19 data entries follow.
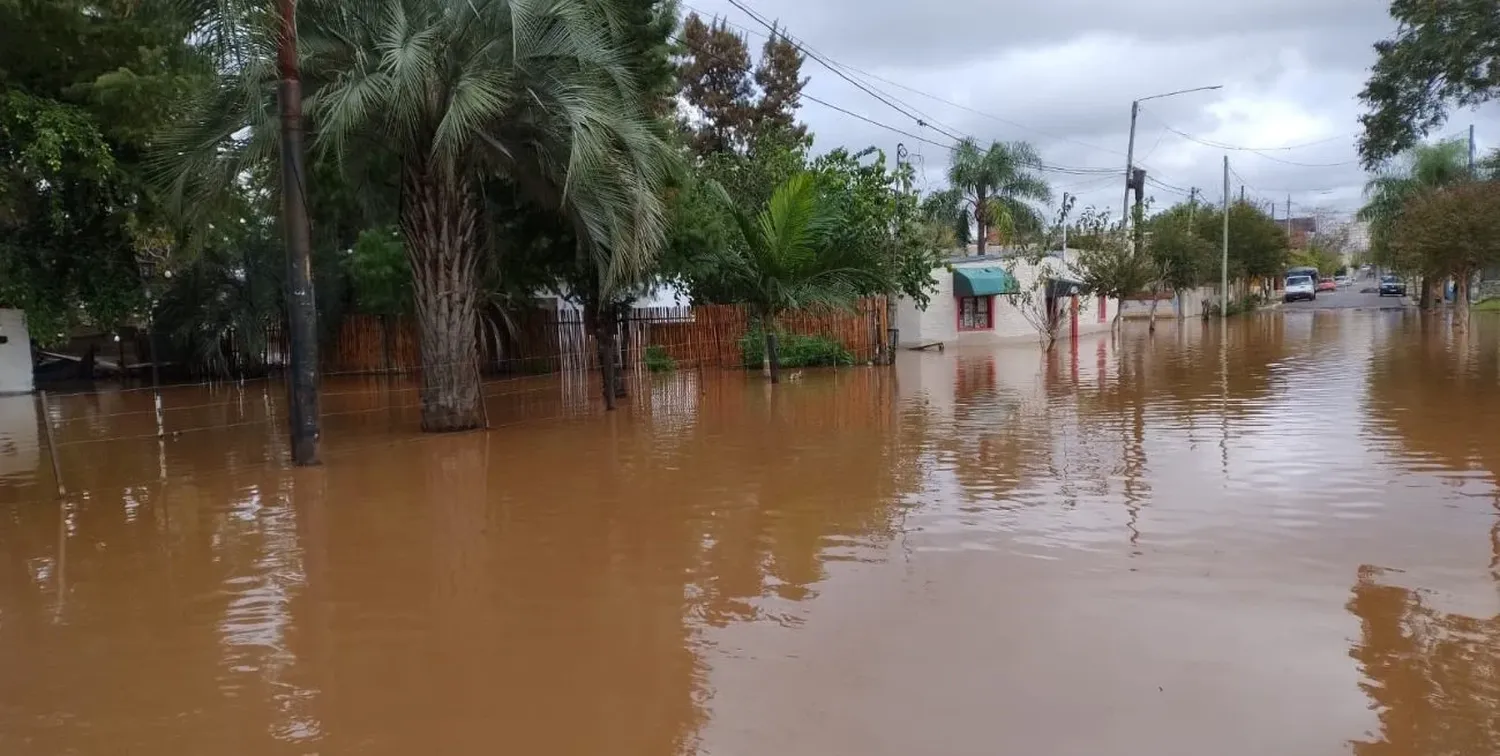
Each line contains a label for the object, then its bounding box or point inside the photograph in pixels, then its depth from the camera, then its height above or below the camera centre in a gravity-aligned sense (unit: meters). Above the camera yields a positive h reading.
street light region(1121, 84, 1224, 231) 34.31 +5.63
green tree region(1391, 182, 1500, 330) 26.71 +1.94
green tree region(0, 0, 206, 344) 12.98 +3.00
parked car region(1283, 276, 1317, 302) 68.81 +1.22
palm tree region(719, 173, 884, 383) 18.05 +1.29
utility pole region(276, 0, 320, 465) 10.19 +0.83
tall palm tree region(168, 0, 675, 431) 10.80 +2.51
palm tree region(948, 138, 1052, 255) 35.94 +5.12
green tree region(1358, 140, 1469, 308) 49.41 +6.37
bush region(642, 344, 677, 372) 22.16 -0.52
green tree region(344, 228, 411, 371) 21.38 +1.62
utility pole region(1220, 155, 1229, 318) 44.22 +1.13
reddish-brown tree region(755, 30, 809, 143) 35.22 +8.73
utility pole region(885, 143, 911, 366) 23.44 -0.11
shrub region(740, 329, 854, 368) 22.34 -0.49
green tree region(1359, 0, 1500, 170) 16.14 +4.00
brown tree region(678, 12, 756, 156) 34.25 +8.36
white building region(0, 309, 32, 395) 20.20 +0.18
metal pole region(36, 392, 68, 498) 8.60 -0.74
